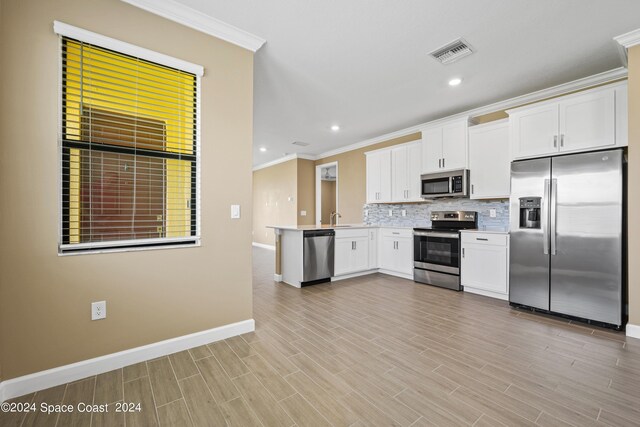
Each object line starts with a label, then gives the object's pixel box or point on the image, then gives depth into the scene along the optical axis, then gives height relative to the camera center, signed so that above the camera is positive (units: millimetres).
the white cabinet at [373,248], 5215 -652
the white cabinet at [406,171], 5008 +773
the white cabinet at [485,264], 3672 -689
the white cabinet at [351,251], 4766 -677
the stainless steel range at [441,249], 4203 -557
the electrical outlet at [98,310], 1974 -698
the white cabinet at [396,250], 4852 -671
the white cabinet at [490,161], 3869 +763
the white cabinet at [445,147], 4293 +1077
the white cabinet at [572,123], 2842 +1011
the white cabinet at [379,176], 5500 +745
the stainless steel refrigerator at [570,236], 2777 -232
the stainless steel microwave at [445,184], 4262 +468
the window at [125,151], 1940 +462
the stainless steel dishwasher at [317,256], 4348 -689
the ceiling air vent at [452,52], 2709 +1638
